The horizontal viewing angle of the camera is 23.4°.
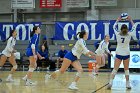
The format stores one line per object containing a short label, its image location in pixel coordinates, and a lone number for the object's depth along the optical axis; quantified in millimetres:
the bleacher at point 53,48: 24370
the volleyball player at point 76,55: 11031
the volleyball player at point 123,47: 10898
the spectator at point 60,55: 22734
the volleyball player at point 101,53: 17281
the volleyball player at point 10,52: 13781
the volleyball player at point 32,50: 12401
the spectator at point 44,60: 22050
